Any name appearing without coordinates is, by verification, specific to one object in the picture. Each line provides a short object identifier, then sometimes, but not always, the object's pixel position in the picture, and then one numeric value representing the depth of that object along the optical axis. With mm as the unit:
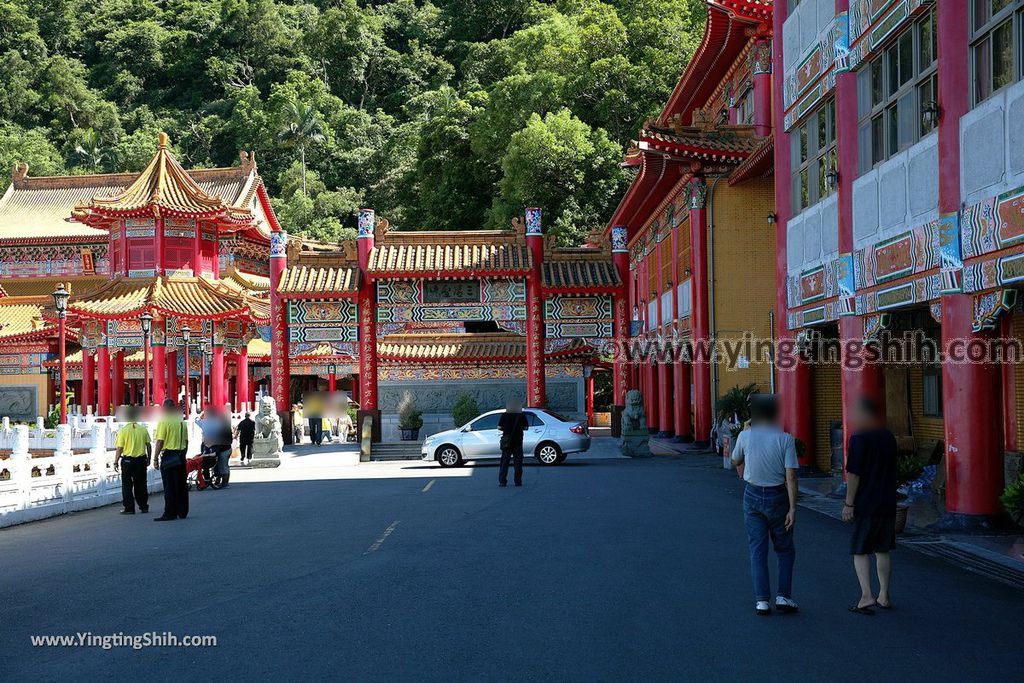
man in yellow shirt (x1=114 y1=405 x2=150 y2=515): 16641
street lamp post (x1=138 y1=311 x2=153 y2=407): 31975
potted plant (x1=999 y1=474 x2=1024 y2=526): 10992
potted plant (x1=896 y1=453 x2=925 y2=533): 13992
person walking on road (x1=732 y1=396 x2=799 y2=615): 8094
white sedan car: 26250
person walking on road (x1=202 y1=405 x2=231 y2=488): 21094
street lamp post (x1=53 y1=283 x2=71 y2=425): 27806
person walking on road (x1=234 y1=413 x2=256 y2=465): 30656
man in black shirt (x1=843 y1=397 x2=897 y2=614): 8148
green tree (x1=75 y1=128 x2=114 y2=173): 76875
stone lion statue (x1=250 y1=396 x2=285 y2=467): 29891
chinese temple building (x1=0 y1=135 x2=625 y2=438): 35719
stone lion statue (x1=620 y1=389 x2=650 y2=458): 28141
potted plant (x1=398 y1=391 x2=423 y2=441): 35969
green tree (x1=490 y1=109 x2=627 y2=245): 48531
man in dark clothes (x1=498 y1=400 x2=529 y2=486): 19578
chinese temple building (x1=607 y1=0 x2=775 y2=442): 25312
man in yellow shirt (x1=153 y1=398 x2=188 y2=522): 15875
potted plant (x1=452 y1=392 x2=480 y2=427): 37375
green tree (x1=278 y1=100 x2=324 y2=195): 74375
